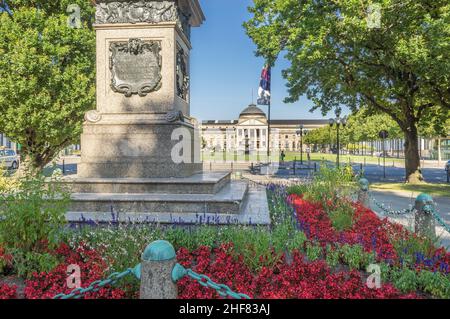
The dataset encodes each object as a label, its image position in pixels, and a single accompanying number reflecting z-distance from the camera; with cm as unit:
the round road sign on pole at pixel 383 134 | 2700
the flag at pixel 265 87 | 3597
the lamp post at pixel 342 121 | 3309
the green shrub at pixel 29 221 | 480
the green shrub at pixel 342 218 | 727
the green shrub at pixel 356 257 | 515
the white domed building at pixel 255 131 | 14588
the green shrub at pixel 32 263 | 463
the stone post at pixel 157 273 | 307
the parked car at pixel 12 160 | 3389
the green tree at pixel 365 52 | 1583
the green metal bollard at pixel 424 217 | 639
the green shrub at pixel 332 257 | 518
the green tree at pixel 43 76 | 1773
